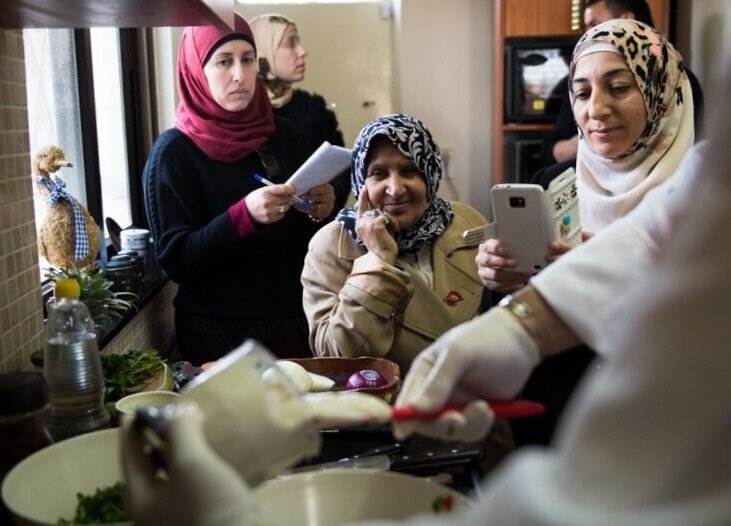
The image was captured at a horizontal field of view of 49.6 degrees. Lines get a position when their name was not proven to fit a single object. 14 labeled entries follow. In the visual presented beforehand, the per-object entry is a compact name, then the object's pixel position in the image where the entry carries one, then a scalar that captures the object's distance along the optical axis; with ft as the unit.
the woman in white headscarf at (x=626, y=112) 5.81
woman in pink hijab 7.73
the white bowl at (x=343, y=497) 2.94
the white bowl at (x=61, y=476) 3.04
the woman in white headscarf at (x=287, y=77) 10.44
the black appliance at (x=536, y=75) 12.06
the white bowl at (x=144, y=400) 4.11
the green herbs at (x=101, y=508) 2.89
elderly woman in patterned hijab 5.77
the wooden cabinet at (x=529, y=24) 11.89
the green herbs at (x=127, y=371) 4.61
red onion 4.87
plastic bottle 3.77
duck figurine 6.86
